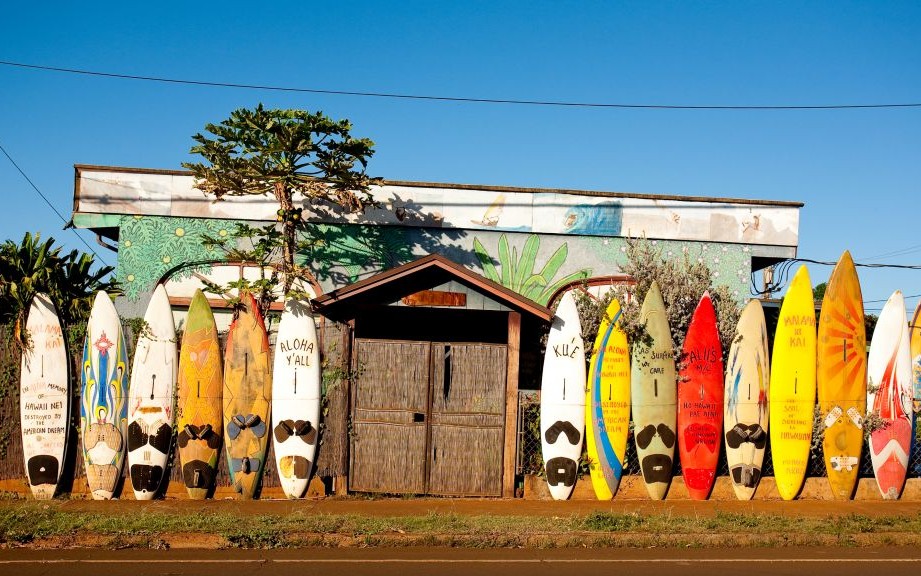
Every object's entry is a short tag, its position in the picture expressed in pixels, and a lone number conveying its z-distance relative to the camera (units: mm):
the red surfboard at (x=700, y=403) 11281
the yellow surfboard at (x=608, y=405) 11195
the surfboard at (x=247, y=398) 10891
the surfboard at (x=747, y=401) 11281
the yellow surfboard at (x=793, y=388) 11352
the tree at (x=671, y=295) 13117
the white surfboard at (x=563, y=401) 11141
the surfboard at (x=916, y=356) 11797
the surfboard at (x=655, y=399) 11203
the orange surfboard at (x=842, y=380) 11398
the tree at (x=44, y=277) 14234
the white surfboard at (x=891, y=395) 11430
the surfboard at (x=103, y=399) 10672
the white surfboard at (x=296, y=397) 10953
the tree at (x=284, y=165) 13617
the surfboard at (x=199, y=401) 10789
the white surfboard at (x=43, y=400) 10562
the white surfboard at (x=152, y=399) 10727
